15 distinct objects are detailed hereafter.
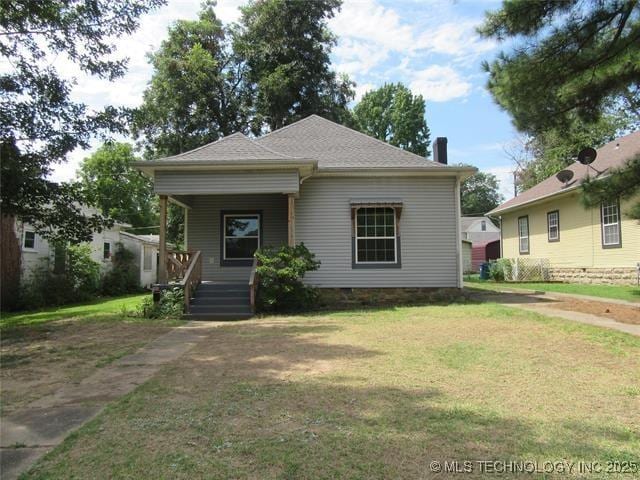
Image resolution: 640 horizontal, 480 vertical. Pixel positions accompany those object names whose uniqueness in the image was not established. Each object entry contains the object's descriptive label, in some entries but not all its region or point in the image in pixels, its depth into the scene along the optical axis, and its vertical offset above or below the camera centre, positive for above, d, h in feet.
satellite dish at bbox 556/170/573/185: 59.16 +11.35
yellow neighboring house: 50.55 +3.97
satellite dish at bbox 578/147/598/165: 53.36 +12.63
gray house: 36.14 +4.90
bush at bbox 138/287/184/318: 33.71 -2.91
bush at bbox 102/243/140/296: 63.87 -1.03
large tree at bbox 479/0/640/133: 24.08 +11.42
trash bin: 74.90 -1.25
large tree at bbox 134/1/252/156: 78.02 +31.03
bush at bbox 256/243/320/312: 34.10 -0.90
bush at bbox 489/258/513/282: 69.41 -1.02
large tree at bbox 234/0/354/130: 79.30 +37.62
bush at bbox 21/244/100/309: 49.19 -1.61
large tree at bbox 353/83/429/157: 153.48 +50.65
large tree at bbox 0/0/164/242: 29.19 +10.79
